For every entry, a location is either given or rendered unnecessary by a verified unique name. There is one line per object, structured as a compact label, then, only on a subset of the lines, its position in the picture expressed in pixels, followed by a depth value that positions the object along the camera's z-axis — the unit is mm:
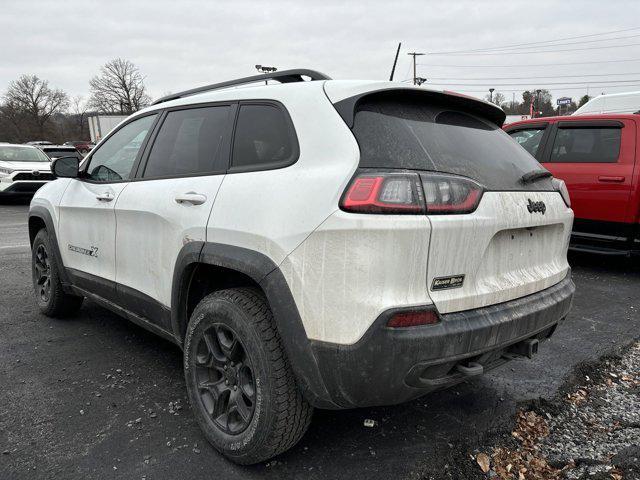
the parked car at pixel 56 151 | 17117
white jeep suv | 1865
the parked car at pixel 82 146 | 32644
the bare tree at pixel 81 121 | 66312
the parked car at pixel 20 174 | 13773
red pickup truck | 5605
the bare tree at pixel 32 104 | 59941
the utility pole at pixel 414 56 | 51406
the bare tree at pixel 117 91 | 65812
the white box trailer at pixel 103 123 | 31128
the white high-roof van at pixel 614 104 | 9357
